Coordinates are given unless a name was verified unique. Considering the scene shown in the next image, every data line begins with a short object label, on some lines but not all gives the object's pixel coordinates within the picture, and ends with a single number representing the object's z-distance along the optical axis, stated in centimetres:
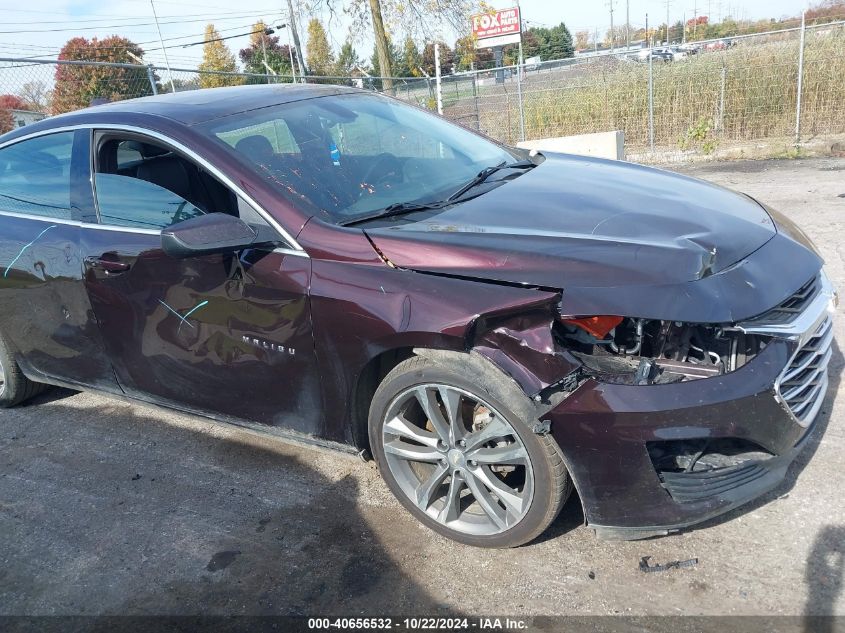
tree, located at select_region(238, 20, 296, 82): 5345
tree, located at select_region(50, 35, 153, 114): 1029
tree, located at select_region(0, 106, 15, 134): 995
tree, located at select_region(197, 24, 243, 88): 5097
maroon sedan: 223
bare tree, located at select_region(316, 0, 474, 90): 1545
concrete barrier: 937
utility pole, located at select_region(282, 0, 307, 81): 1701
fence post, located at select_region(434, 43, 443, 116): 1252
